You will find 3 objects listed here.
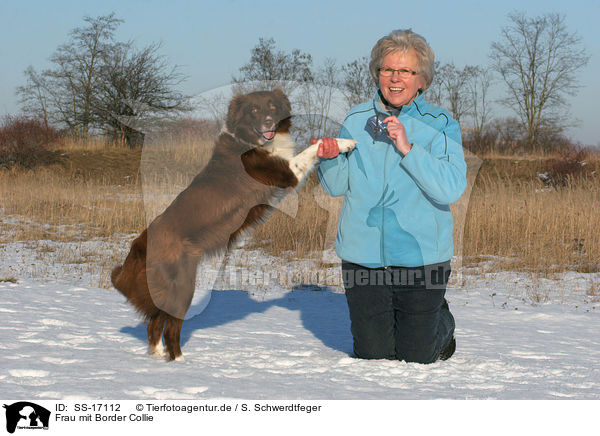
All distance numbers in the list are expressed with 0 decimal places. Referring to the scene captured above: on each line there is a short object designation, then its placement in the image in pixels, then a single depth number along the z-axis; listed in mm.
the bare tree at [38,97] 25516
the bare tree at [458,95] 24188
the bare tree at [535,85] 27641
